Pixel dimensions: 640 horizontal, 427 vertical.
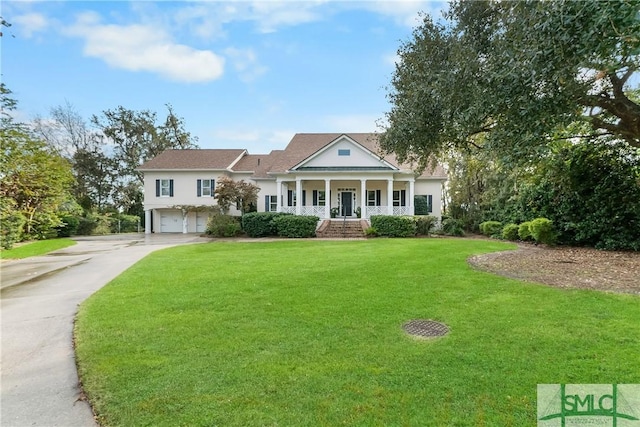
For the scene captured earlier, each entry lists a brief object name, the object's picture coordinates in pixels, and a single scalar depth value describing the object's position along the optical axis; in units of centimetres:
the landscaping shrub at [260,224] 2173
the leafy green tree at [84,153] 3619
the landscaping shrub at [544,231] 1413
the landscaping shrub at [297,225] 2089
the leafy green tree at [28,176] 1454
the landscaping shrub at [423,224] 2131
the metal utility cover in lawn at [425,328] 454
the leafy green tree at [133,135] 3828
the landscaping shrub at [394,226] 2036
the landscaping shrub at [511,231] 1753
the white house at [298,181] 2394
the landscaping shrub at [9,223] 1534
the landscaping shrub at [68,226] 2499
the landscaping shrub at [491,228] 2017
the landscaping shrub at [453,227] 2189
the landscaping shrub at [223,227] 2245
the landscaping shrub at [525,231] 1567
